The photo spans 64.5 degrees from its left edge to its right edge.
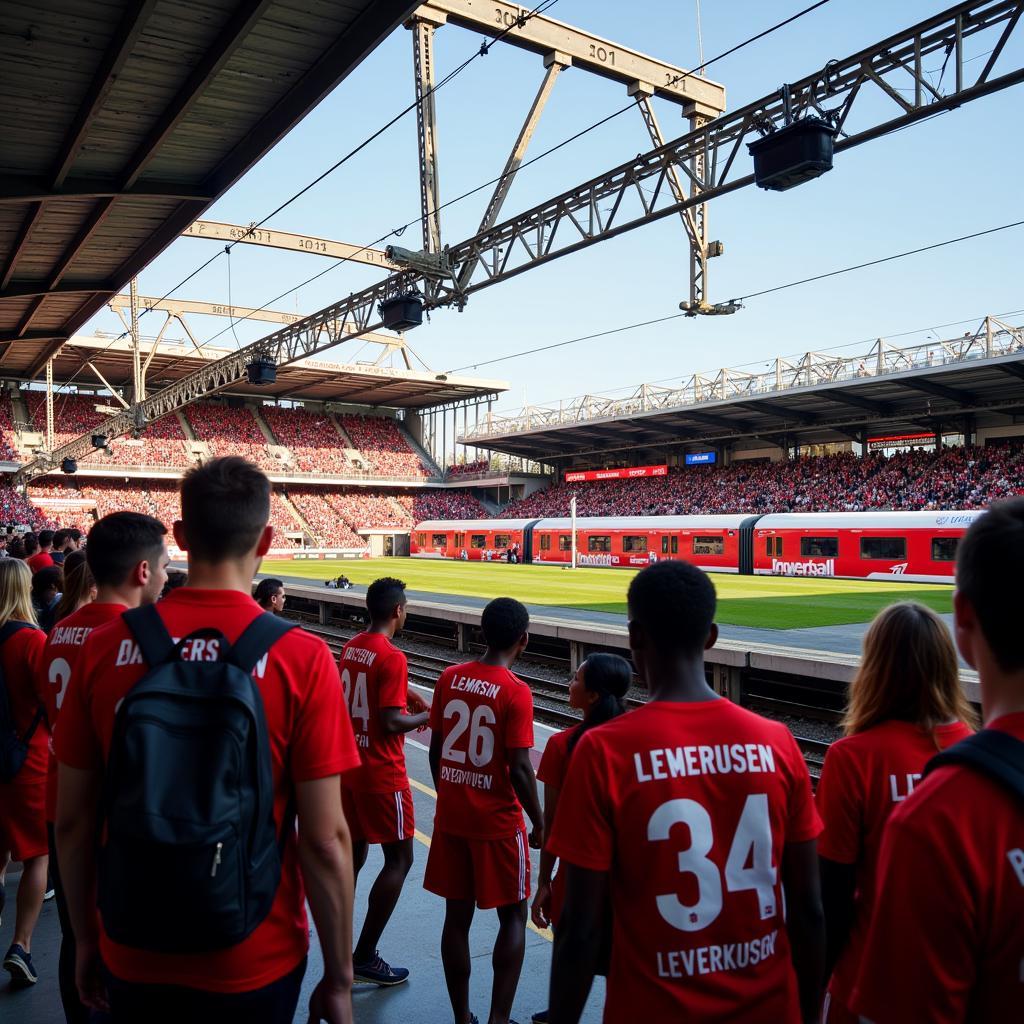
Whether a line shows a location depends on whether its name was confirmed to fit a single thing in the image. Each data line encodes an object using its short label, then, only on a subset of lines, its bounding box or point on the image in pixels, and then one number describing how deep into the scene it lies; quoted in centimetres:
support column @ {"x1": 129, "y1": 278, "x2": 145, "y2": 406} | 2197
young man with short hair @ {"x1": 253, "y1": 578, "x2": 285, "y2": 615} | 738
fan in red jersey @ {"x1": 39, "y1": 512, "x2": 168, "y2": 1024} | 365
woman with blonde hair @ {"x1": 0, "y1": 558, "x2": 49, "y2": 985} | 424
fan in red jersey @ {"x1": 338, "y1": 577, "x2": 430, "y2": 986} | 439
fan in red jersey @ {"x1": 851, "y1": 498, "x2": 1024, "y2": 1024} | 133
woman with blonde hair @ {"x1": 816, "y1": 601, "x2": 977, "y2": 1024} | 247
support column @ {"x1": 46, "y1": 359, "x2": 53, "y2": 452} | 2789
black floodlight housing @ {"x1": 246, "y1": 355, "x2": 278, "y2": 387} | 2206
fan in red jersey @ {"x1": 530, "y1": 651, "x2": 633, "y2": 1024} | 350
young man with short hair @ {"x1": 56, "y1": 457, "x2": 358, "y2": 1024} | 205
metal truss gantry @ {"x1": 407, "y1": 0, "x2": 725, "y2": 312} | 1112
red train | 2597
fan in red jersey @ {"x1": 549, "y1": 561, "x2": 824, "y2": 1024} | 207
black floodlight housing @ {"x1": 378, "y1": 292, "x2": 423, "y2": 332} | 1458
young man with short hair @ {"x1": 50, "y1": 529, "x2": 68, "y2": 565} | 1043
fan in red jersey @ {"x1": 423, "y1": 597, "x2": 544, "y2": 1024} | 380
